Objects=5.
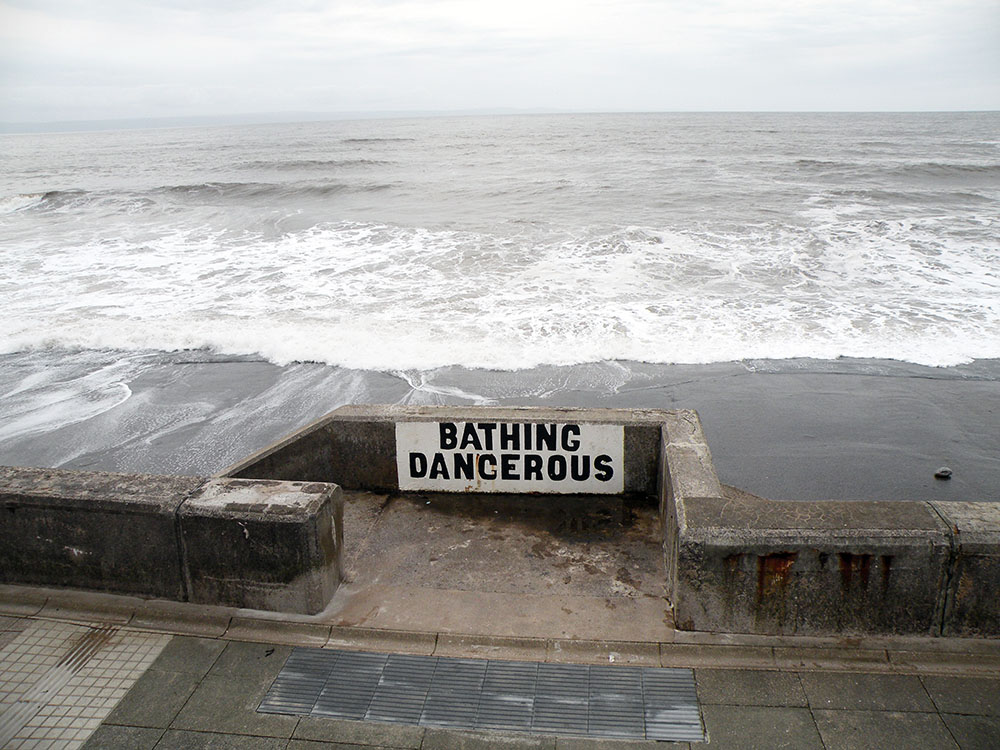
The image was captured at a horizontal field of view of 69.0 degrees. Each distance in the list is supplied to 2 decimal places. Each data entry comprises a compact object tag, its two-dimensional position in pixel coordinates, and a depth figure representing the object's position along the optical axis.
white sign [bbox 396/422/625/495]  5.28
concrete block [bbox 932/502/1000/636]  3.52
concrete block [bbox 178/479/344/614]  3.98
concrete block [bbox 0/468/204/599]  4.12
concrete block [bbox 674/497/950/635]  3.60
